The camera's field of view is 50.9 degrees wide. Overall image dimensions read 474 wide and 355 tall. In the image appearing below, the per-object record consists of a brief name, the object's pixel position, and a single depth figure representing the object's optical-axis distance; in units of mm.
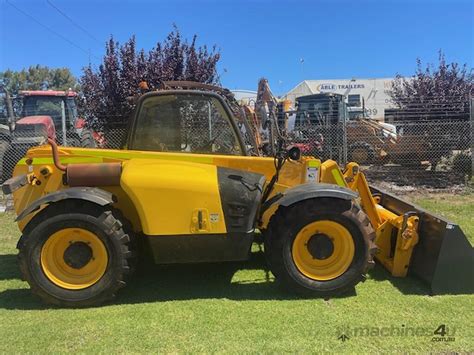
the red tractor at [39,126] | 11164
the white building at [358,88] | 31750
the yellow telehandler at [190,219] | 4324
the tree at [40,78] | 60281
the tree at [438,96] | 13930
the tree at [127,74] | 11977
